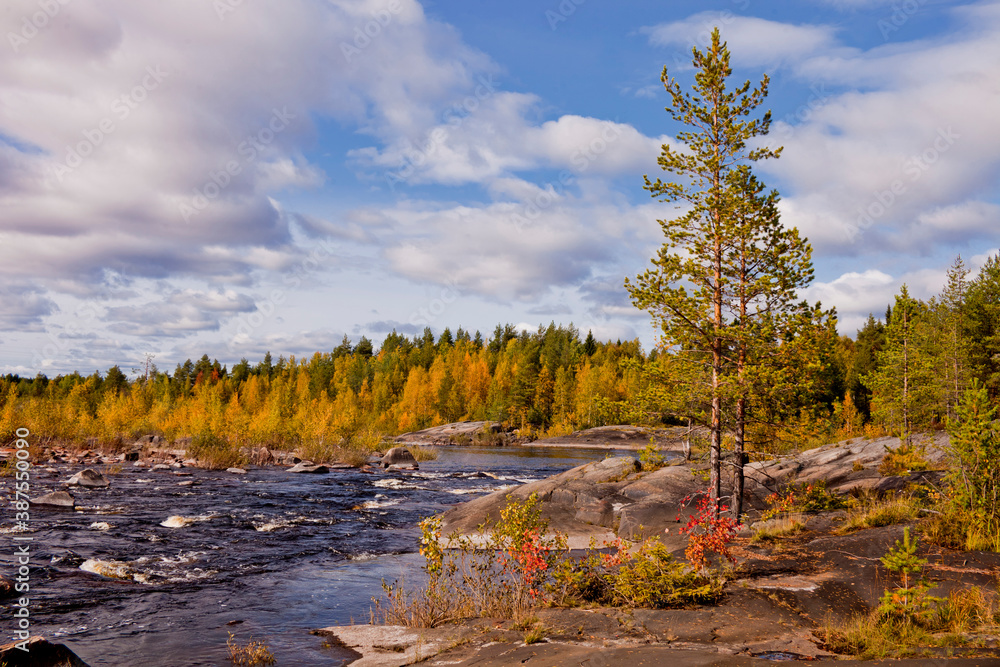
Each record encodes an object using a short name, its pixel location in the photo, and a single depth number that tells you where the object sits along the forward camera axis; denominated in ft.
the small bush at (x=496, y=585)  38.81
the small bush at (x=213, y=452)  140.36
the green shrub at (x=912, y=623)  28.13
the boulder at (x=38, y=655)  26.89
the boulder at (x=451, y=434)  268.21
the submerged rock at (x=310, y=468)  136.36
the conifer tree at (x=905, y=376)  134.12
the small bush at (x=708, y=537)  40.60
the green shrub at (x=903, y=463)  77.77
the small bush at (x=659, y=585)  37.22
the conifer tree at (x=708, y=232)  52.60
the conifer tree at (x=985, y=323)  142.51
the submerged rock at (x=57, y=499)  80.38
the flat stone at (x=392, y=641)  32.93
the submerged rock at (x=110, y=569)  50.60
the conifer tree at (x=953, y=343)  128.77
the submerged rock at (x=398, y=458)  160.00
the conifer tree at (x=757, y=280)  53.88
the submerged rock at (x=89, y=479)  99.55
